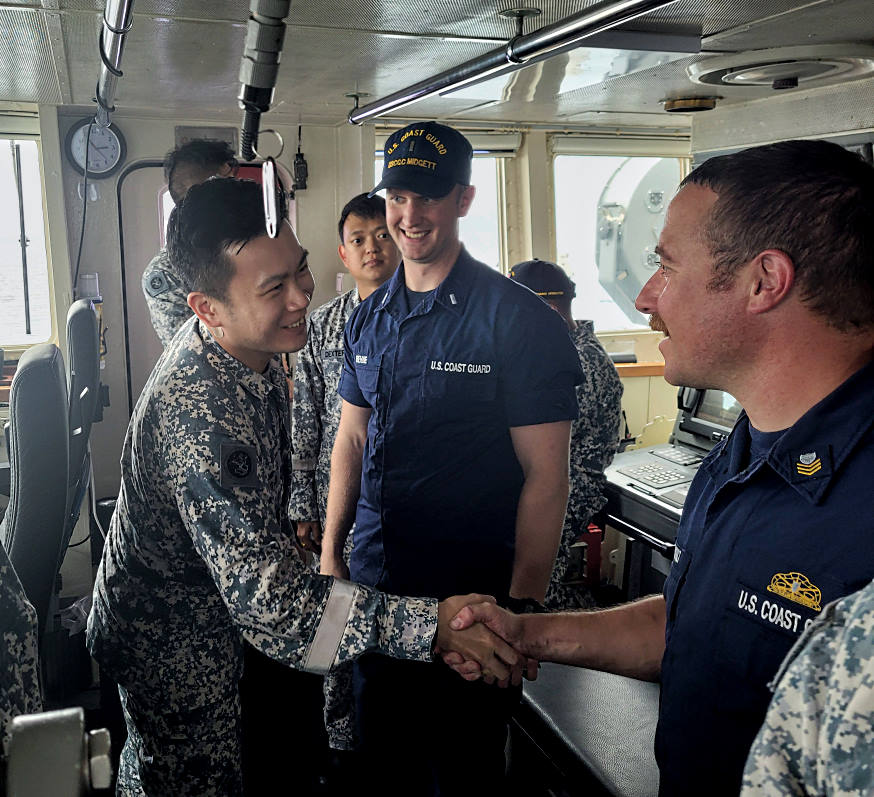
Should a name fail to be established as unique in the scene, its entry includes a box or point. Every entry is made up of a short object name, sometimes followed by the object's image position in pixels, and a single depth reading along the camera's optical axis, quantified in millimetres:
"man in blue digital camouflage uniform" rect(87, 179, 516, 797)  1691
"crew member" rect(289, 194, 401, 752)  3213
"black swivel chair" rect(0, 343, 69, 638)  2166
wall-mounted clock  4391
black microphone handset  1494
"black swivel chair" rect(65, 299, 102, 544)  3162
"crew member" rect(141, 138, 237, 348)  3354
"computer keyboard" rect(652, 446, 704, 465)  3799
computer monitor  3799
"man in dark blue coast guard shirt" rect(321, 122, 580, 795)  2236
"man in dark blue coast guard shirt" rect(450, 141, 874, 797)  1128
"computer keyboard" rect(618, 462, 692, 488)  3496
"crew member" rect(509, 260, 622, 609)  3398
